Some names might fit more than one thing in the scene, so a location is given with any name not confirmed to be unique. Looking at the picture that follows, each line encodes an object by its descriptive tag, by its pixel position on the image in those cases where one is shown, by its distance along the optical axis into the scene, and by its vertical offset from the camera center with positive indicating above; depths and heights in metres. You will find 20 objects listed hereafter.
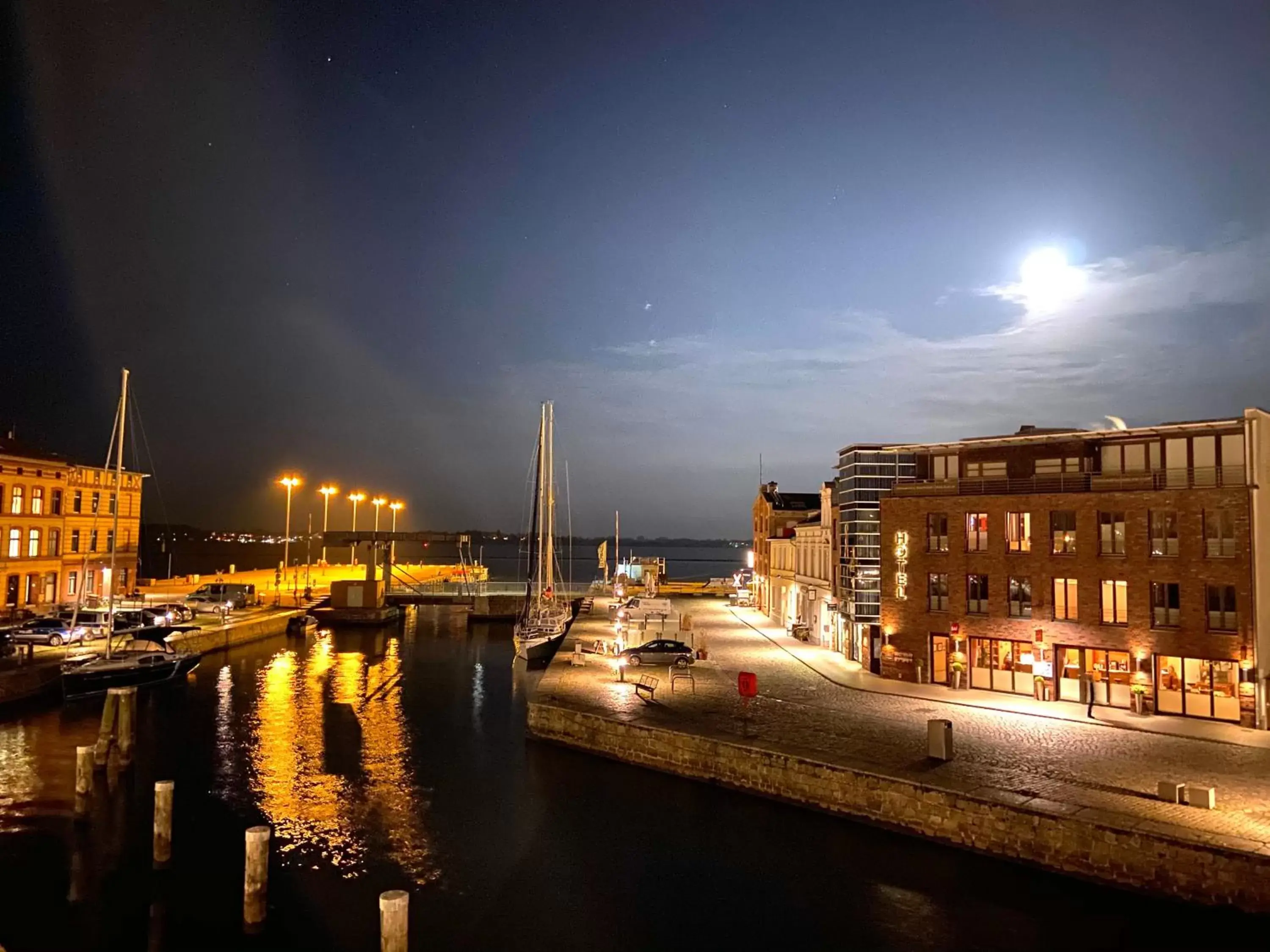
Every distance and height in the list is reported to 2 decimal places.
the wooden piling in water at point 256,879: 16.94 -7.25
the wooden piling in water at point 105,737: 26.77 -6.77
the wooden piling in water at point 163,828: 19.73 -7.22
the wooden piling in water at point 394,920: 13.89 -6.55
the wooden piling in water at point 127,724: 27.67 -6.61
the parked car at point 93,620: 45.00 -5.05
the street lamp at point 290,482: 76.81 +4.72
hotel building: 26.28 -0.87
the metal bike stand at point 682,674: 34.81 -5.90
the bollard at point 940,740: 21.98 -5.32
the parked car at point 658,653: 39.84 -5.62
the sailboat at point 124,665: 36.12 -6.42
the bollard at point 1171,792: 18.25 -5.50
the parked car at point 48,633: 42.34 -5.44
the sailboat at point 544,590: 52.31 -4.08
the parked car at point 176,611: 51.81 -5.42
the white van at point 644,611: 56.09 -5.19
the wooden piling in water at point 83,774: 23.47 -7.01
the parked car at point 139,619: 47.84 -5.27
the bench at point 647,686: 31.25 -5.91
